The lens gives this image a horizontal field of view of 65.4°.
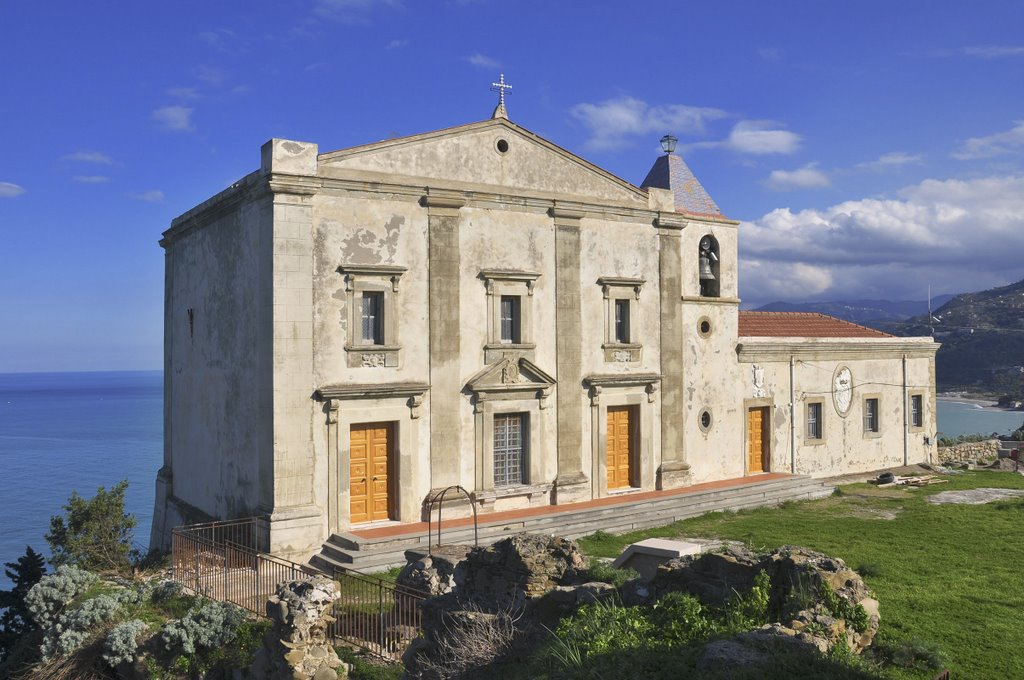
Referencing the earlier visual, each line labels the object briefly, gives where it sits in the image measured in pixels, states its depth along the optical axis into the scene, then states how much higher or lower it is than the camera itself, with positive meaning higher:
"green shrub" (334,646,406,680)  10.12 -4.13
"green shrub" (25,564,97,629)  13.69 -4.20
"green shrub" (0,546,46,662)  16.42 -5.32
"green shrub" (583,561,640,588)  10.38 -3.02
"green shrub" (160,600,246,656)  11.38 -4.03
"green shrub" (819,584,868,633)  8.17 -2.70
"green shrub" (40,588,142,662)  12.45 -4.33
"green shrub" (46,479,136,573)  16.84 -4.16
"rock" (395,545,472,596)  11.59 -3.32
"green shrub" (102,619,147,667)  11.70 -4.30
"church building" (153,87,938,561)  16.39 +0.16
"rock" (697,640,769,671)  6.54 -2.57
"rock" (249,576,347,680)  9.76 -3.56
